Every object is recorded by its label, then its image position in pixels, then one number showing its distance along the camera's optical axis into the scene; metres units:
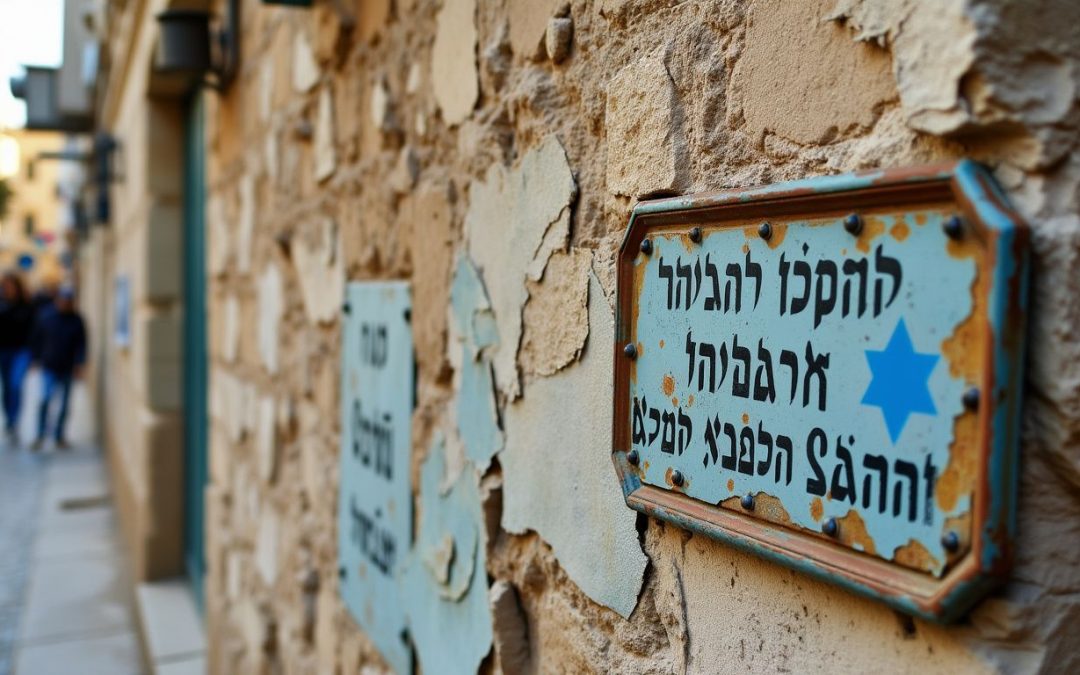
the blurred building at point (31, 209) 34.56
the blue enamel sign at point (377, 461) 1.66
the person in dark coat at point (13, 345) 10.00
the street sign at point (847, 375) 0.60
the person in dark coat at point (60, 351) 9.27
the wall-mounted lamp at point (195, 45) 3.17
